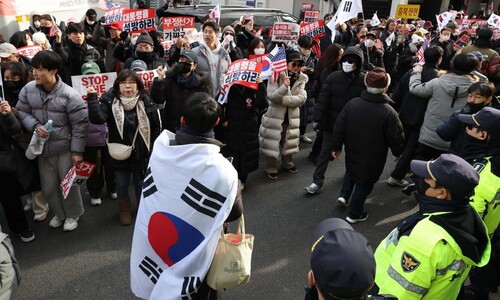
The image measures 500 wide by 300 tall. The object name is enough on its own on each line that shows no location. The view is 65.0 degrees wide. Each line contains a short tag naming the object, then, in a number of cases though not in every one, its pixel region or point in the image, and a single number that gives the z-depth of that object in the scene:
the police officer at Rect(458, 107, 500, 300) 2.79
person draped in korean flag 2.18
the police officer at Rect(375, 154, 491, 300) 1.93
